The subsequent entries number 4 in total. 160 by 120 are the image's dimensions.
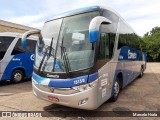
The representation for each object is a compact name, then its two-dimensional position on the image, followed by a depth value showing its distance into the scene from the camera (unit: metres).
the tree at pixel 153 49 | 29.52
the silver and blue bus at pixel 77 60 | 4.63
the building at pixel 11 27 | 18.15
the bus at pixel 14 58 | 9.18
